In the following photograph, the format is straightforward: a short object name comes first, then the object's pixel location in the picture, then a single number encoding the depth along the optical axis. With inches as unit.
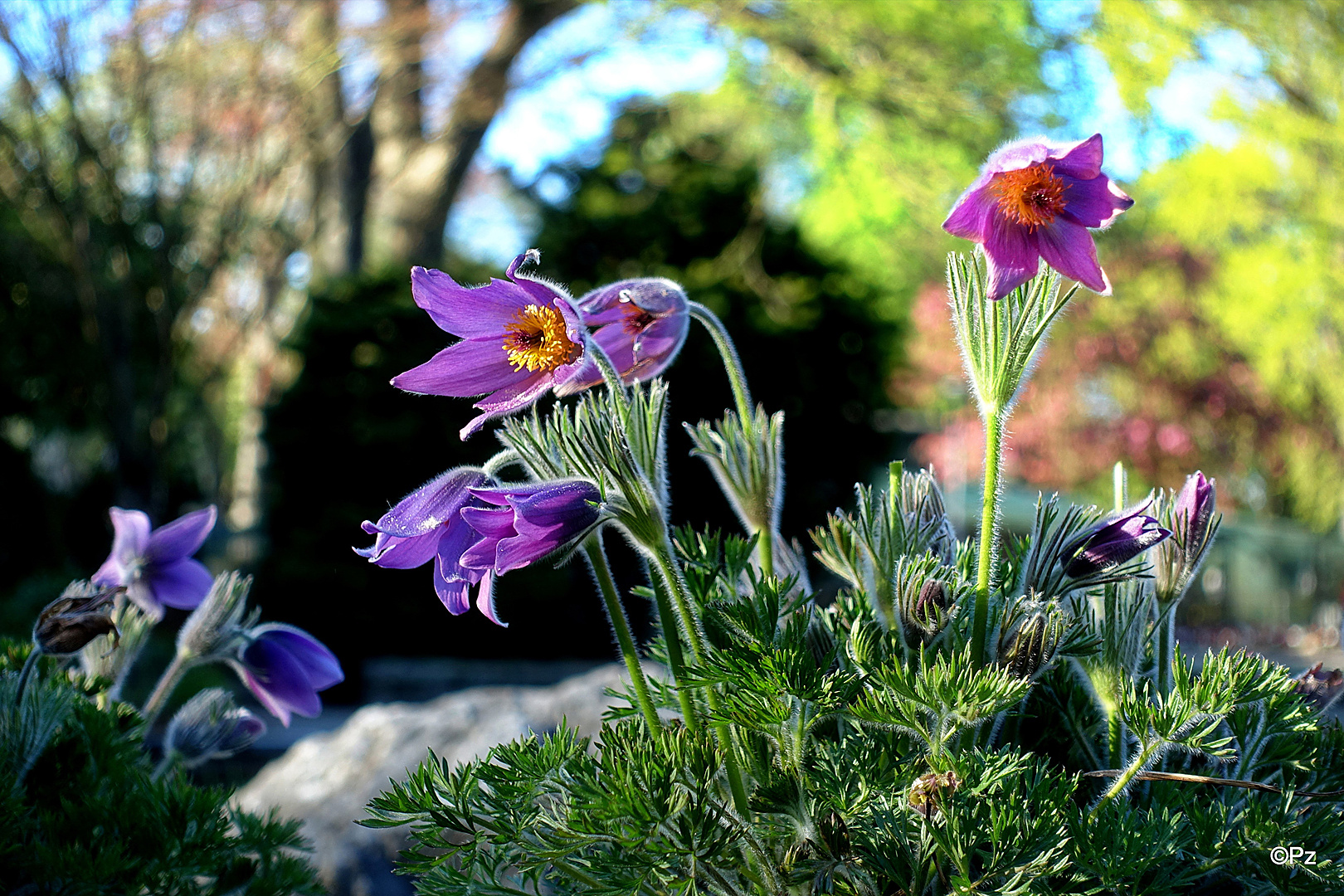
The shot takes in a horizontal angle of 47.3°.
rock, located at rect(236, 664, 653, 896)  37.4
